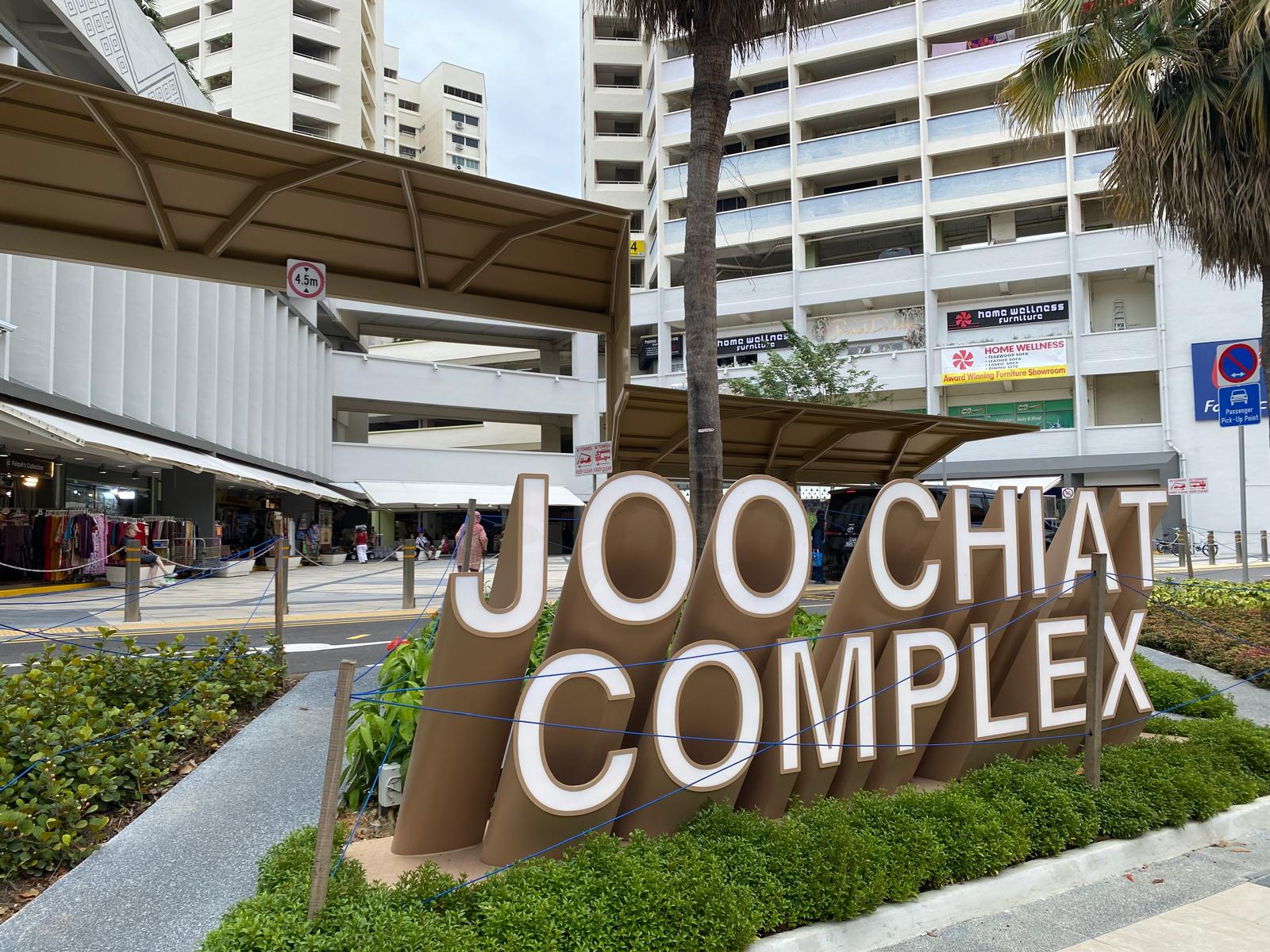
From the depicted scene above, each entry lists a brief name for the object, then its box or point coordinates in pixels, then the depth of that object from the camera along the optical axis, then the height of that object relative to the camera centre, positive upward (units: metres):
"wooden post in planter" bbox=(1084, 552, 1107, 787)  5.35 -0.95
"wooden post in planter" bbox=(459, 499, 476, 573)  6.86 -0.16
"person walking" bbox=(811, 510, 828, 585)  21.20 -0.68
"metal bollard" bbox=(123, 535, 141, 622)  13.31 -0.95
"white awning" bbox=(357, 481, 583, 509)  38.69 +1.07
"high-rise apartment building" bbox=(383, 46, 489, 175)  101.75 +46.76
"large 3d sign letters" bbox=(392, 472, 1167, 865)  4.11 -0.79
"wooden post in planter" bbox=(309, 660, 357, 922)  3.21 -0.99
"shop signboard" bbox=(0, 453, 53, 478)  18.78 +1.22
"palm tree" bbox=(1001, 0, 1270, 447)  10.38 +5.02
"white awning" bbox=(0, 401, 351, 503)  14.69 +1.53
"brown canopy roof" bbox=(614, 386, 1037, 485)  12.71 +1.34
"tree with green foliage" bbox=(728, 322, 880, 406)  30.78 +4.90
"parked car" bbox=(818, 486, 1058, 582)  20.17 -0.13
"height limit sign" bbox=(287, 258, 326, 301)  8.03 +2.20
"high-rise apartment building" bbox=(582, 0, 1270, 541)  36.16 +11.44
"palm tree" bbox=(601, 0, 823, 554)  7.99 +3.11
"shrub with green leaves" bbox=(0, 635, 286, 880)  4.23 -1.29
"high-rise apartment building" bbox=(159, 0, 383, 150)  51.19 +27.73
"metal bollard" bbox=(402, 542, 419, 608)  16.36 -1.06
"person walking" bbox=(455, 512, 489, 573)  10.99 -0.35
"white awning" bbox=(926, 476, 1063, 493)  32.44 +1.32
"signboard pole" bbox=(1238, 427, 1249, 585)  13.39 +0.14
